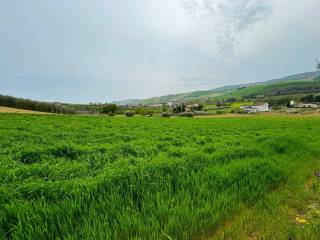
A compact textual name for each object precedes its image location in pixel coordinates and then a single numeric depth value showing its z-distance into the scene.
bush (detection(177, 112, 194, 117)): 82.45
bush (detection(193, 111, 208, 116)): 92.19
